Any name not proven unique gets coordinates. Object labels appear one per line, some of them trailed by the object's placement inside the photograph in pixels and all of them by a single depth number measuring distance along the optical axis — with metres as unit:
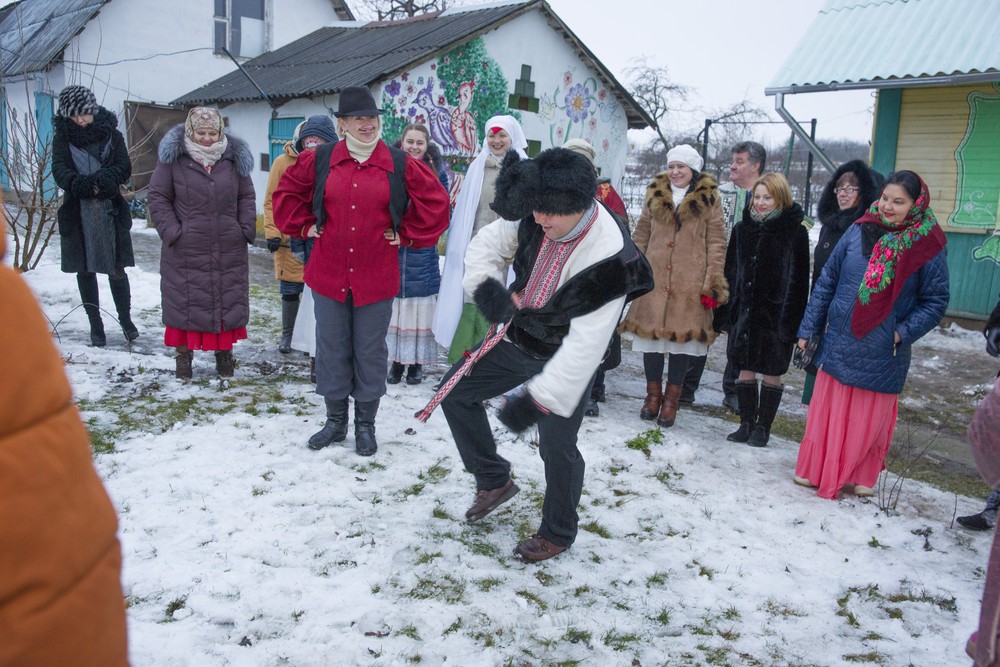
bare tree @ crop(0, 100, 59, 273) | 5.96
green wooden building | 8.97
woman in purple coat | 5.37
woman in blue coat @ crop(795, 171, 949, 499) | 4.16
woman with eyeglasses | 5.63
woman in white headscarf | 5.75
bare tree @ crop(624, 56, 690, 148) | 24.98
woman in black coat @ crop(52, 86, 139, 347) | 5.93
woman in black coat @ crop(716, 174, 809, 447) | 5.14
